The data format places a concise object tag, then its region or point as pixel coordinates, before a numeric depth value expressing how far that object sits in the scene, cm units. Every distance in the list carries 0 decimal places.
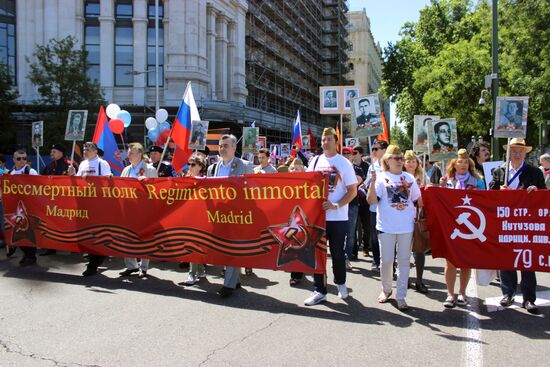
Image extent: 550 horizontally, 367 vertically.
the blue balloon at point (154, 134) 2233
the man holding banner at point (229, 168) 621
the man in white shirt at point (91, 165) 786
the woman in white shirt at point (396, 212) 561
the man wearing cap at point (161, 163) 902
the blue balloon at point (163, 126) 2426
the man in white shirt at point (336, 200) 585
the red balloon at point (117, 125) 1488
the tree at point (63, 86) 3111
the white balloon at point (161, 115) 2039
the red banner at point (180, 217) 588
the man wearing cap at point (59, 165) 930
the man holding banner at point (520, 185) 564
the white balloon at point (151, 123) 2200
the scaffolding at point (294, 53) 5284
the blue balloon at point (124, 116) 1535
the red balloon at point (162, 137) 2042
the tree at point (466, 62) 1719
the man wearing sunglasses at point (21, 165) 899
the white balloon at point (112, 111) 1568
